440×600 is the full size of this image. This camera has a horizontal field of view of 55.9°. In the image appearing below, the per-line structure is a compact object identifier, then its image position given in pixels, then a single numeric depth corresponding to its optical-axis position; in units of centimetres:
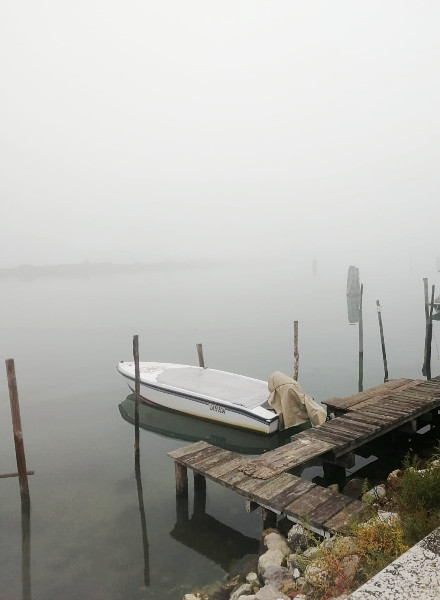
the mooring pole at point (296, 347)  1770
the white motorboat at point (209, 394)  1409
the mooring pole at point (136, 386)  1329
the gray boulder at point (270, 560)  705
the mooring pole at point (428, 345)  2211
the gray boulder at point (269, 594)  609
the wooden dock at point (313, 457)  754
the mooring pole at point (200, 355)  1891
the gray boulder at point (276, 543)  747
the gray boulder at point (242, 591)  679
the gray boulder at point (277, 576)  650
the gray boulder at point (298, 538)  725
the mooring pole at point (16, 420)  1017
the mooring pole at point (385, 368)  2176
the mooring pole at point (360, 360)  2317
